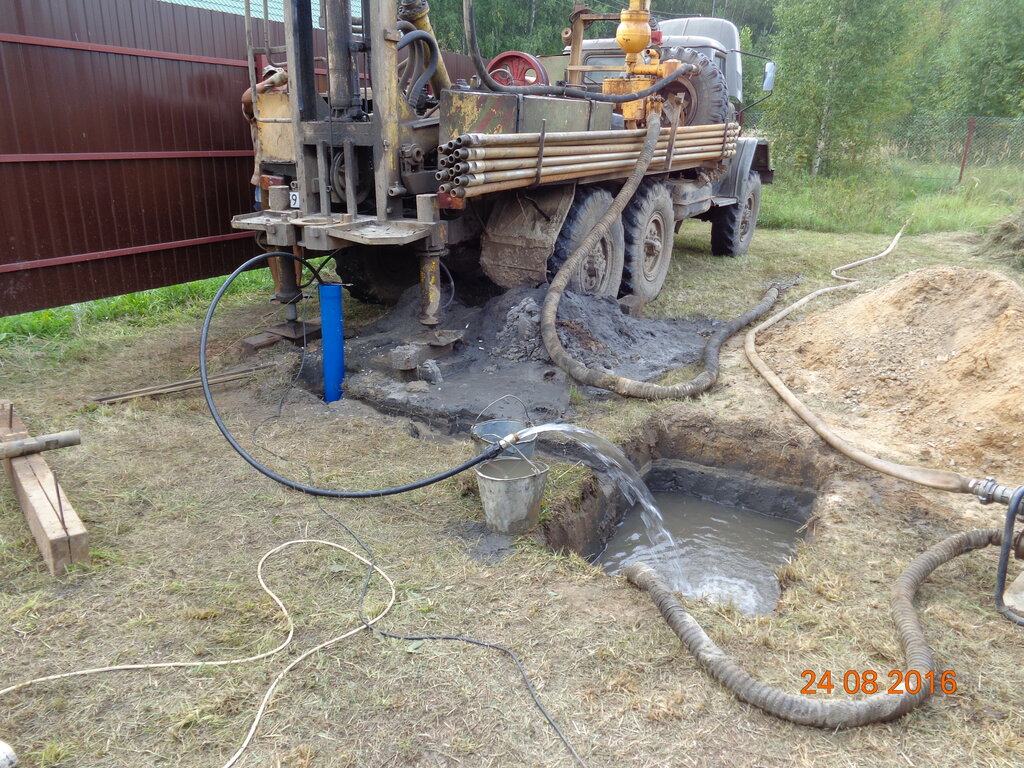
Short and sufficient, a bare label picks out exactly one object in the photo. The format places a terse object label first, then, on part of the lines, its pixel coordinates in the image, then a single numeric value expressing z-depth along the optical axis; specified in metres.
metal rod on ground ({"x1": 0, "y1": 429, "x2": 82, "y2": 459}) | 3.66
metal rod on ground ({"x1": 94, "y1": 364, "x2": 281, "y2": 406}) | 5.23
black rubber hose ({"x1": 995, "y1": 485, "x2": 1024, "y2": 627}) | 2.72
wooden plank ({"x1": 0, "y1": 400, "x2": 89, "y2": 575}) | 3.22
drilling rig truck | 5.23
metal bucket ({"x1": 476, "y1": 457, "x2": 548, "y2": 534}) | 3.59
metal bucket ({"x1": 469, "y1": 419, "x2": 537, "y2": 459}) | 3.88
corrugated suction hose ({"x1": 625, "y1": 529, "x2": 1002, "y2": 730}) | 2.43
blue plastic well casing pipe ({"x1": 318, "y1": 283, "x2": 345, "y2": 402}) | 5.31
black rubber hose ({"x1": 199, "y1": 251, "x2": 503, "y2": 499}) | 3.56
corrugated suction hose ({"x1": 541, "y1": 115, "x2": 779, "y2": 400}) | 5.25
